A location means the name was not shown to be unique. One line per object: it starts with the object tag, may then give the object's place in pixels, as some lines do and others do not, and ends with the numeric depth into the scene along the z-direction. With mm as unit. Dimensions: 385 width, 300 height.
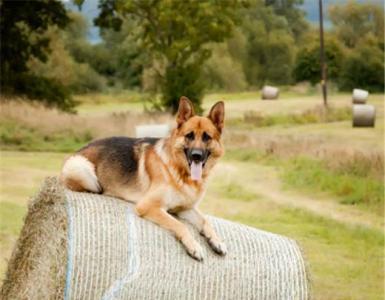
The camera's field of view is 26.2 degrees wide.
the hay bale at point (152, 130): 18141
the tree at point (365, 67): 38844
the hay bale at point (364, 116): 26234
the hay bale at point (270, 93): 39594
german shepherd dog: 6160
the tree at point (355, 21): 39594
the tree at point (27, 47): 27719
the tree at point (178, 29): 28609
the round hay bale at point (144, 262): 5734
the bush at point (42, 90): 27984
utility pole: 36497
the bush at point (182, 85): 28797
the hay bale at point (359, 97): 33469
